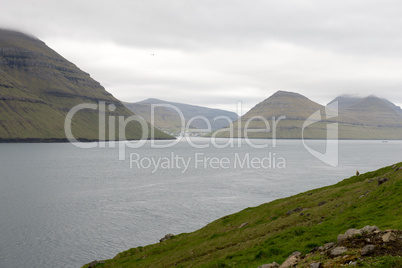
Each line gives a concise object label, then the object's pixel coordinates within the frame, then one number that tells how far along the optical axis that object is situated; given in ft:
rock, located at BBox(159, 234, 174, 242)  178.74
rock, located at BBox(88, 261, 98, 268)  154.12
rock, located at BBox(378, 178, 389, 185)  130.06
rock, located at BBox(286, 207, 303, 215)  143.94
